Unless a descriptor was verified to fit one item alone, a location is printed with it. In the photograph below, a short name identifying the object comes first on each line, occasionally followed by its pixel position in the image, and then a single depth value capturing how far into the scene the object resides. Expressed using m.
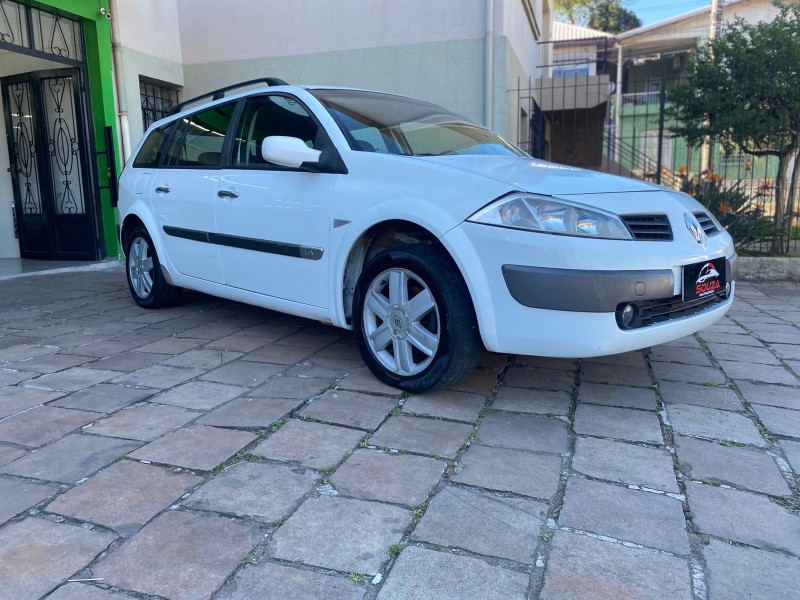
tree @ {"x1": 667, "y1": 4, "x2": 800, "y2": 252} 7.19
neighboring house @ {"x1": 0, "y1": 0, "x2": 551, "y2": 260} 7.86
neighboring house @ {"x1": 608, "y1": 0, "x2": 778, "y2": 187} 21.67
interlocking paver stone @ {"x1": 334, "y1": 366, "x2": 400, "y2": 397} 3.22
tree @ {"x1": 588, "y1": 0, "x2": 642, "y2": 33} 46.03
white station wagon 2.71
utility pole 18.05
